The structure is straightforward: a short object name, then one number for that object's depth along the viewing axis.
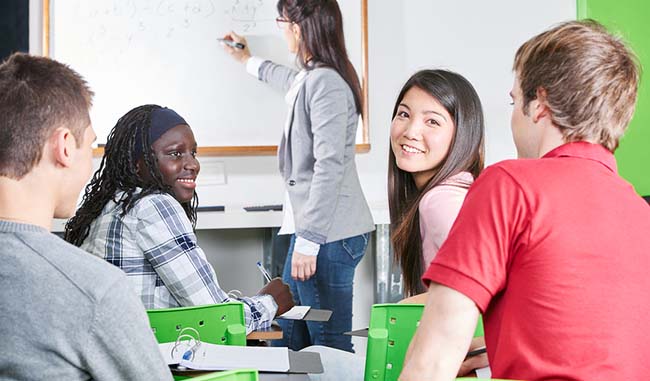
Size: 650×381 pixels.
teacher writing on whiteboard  2.84
